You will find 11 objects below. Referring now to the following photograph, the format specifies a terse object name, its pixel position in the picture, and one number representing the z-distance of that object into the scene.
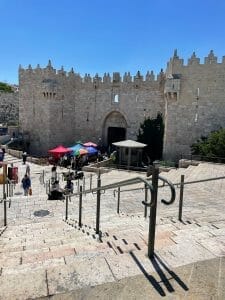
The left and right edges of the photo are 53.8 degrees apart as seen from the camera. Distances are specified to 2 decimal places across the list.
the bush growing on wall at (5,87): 43.41
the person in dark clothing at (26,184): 9.35
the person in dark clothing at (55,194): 8.02
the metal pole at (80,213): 4.50
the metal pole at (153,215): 2.22
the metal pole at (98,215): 3.67
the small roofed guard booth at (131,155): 15.24
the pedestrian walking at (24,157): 15.43
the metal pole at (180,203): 3.89
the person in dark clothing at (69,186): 8.95
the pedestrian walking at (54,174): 9.84
